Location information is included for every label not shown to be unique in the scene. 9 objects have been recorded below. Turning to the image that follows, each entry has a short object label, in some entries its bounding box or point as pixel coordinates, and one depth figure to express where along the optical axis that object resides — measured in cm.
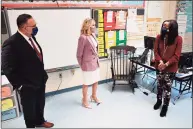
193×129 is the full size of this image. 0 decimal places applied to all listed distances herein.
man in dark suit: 183
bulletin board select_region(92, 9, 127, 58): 351
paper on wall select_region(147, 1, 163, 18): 408
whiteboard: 291
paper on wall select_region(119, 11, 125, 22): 370
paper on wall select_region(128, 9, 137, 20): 380
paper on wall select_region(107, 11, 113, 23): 357
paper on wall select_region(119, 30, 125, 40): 383
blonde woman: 259
